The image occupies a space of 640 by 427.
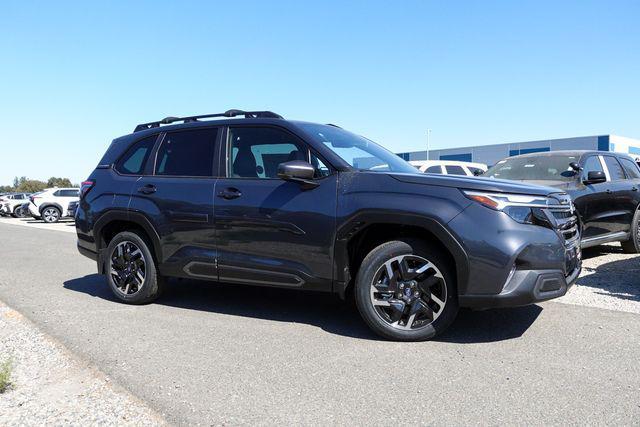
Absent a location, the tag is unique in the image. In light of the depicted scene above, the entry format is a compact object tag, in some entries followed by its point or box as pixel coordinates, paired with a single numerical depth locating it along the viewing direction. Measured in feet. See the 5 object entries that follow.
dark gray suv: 12.67
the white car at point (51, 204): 86.94
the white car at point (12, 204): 114.73
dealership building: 125.29
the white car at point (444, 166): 43.27
